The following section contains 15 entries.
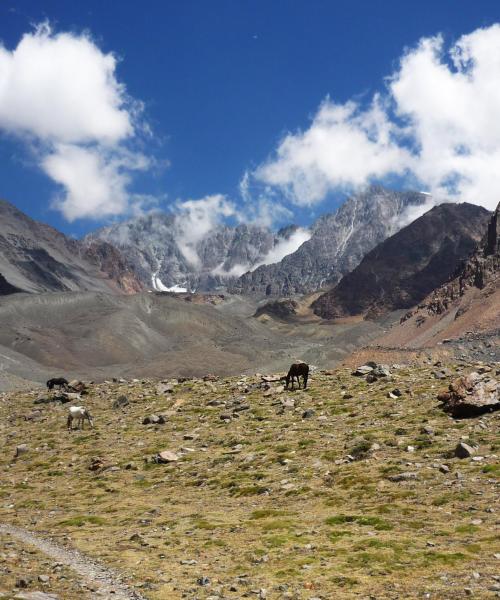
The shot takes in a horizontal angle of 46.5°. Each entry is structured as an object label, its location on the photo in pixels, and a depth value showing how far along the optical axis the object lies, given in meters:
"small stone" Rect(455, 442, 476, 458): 24.69
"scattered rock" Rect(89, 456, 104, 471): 33.75
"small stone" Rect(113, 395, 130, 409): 51.17
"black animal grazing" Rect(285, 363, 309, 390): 46.27
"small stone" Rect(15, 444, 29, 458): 39.93
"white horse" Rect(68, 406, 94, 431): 45.00
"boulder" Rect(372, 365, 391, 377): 45.38
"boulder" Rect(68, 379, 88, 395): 61.10
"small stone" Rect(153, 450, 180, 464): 32.62
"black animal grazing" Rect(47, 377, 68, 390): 76.62
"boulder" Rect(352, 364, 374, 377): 48.65
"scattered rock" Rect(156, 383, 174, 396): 53.25
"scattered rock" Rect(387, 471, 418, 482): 23.66
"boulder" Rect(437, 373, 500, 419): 30.45
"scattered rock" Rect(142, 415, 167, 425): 42.28
